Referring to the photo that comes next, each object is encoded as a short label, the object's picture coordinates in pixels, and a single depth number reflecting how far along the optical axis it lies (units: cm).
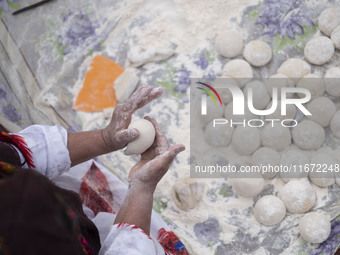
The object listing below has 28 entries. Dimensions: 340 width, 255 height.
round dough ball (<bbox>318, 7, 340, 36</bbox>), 147
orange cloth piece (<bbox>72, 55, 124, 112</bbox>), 172
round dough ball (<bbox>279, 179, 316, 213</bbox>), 129
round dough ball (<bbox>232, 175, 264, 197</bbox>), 136
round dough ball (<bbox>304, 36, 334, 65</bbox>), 146
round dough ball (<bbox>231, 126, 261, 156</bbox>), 142
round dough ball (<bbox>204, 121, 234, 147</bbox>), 148
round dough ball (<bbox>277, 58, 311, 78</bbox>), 149
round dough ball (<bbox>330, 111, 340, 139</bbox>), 137
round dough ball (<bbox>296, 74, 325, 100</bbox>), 143
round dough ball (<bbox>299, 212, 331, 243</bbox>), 121
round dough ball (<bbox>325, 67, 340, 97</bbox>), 141
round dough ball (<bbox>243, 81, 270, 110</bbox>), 148
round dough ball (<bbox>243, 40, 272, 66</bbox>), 154
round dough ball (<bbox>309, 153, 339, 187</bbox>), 133
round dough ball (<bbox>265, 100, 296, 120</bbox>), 144
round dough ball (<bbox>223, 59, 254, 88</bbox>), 155
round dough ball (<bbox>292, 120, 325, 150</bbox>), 138
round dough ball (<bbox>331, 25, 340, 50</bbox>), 145
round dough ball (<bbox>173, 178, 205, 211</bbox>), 140
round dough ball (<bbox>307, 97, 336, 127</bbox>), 139
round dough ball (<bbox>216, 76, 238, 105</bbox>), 154
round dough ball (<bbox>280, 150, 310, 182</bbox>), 136
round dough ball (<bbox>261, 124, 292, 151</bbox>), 141
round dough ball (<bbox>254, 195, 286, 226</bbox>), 130
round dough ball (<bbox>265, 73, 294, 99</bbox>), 148
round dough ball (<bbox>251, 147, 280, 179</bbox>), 139
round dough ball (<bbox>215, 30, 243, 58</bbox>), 159
